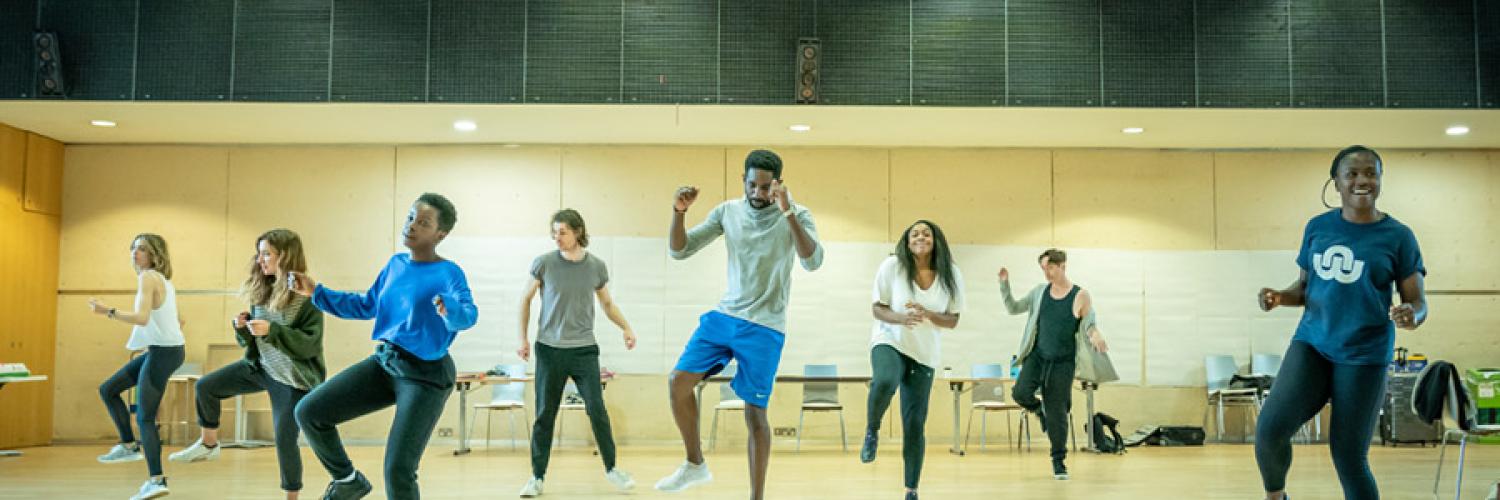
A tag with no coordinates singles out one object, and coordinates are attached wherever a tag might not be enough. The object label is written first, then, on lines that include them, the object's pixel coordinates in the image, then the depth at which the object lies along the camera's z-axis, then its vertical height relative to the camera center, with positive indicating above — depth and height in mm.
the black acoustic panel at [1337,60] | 9672 +1953
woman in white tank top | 6270 -205
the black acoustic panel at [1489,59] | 9641 +1961
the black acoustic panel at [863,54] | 9539 +1950
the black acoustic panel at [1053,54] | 9625 +1976
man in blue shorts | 4832 -65
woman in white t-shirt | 5660 -114
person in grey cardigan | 8016 -334
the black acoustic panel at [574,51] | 9516 +1955
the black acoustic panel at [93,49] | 9477 +1942
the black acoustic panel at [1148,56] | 9617 +1965
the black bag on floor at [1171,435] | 11242 -1303
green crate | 5984 -447
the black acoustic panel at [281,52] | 9500 +1931
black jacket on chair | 5234 -406
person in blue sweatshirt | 4121 -203
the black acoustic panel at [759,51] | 9516 +1965
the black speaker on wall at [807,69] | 9430 +1806
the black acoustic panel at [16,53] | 9422 +1886
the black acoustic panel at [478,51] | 9523 +1951
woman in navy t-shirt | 4059 -79
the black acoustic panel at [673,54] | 9516 +1934
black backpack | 10434 -1209
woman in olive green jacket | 5086 -201
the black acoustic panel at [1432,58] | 9656 +1968
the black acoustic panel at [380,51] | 9516 +1947
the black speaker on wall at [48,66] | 9320 +1772
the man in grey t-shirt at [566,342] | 6668 -271
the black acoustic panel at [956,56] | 9594 +1952
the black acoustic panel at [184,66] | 9484 +1808
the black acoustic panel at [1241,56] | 9648 +1971
